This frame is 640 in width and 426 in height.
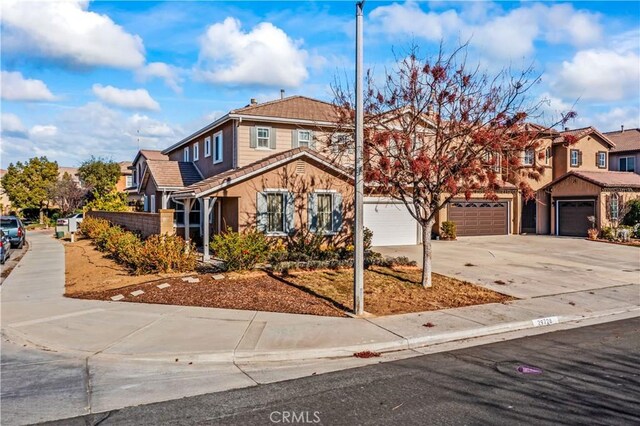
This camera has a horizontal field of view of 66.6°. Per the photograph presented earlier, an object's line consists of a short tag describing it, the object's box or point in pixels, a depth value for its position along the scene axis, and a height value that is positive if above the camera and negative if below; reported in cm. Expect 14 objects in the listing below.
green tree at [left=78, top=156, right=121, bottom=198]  4803 +362
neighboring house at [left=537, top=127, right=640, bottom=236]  2766 +135
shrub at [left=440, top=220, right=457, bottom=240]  2598 -98
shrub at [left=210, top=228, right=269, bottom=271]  1389 -113
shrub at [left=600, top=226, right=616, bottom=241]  2595 -115
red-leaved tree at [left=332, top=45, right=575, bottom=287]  1148 +164
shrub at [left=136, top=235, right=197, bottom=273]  1426 -139
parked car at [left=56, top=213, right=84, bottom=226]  3308 -74
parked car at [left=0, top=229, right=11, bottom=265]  1897 -149
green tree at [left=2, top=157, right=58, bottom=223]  4750 +283
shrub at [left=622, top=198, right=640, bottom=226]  2789 -10
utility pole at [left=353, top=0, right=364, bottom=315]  953 +55
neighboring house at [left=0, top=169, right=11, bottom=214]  4991 +70
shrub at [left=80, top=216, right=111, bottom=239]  2592 -85
